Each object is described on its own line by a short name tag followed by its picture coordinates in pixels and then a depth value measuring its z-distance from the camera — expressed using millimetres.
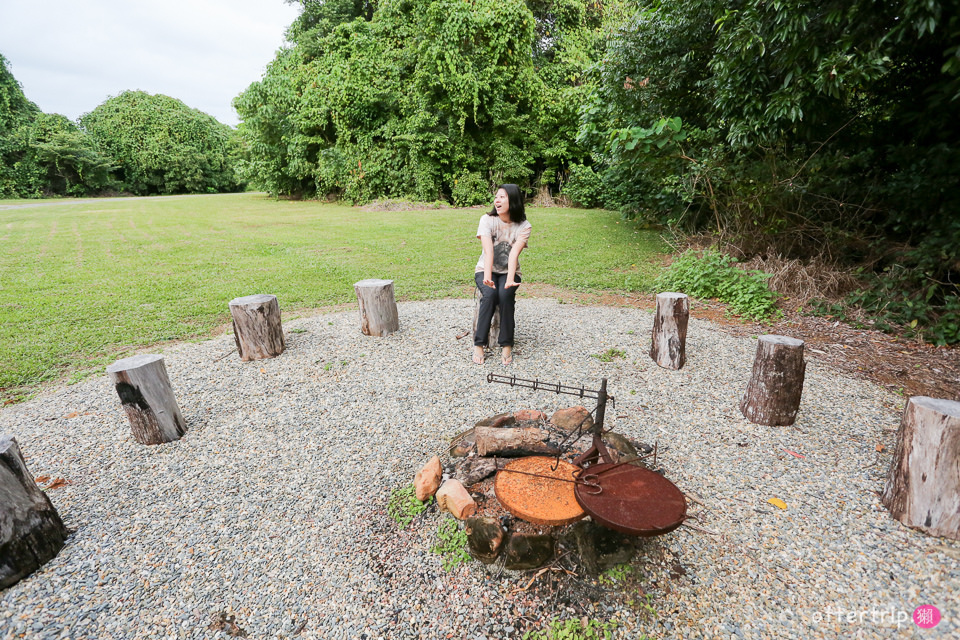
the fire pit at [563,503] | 1806
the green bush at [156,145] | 33562
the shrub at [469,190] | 17844
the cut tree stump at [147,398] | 2826
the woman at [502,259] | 3959
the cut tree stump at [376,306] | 4699
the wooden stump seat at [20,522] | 1909
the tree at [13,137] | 25703
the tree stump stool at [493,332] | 4427
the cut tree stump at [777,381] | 2910
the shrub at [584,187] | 16484
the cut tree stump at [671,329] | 3861
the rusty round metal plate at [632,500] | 1721
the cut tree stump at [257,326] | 4090
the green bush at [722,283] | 5398
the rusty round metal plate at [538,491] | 1926
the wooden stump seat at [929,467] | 1960
